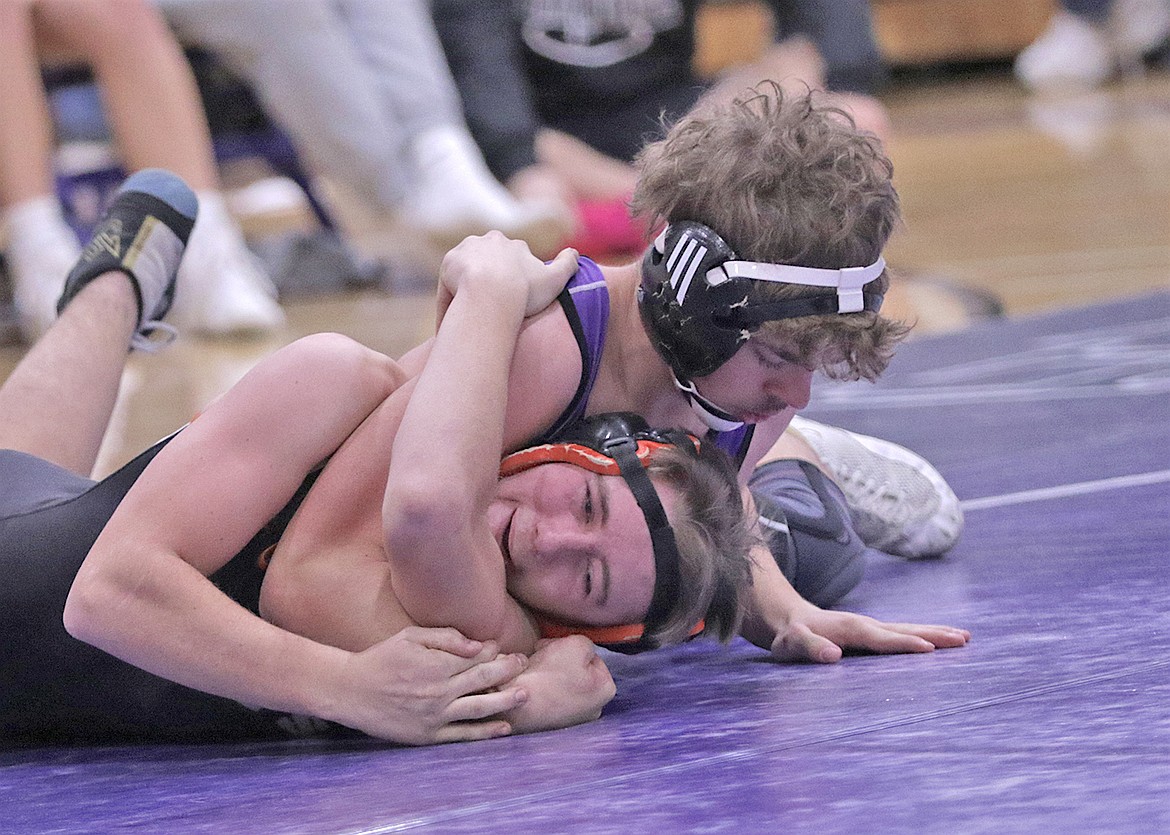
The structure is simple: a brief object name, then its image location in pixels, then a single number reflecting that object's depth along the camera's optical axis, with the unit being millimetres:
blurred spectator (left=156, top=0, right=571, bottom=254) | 10641
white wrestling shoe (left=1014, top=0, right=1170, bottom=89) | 23641
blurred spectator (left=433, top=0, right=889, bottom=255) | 11773
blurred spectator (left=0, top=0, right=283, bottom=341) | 9289
